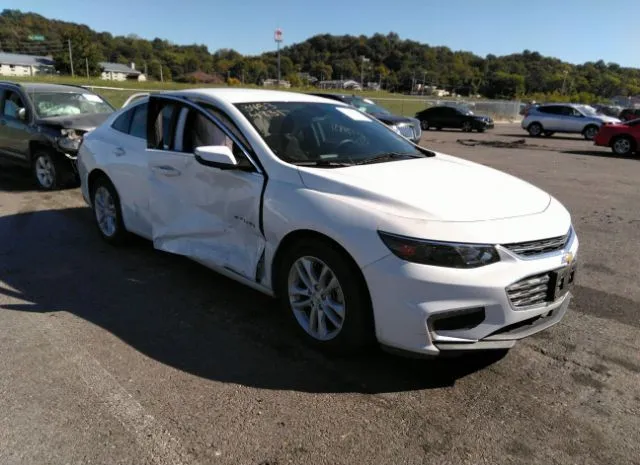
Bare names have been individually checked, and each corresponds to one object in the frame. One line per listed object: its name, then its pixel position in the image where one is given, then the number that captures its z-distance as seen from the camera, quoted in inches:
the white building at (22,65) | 3858.3
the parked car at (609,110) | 1779.3
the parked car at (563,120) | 994.1
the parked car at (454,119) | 1157.1
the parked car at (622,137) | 693.3
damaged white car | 115.9
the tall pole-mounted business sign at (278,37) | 2322.8
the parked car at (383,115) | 652.1
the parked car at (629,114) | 1291.8
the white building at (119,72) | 4320.9
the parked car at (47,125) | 346.9
